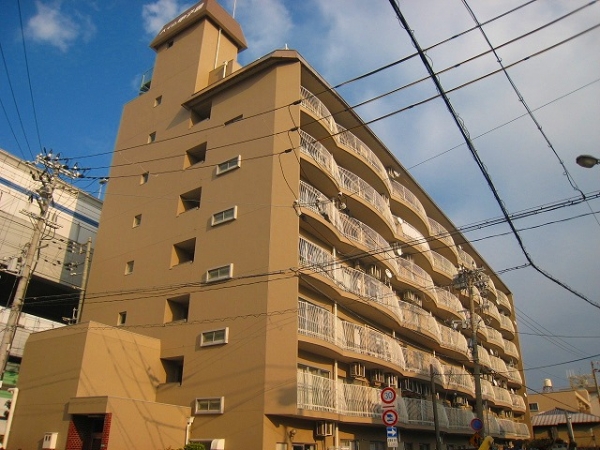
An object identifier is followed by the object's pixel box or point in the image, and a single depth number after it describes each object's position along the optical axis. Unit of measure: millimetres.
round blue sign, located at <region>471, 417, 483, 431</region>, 19609
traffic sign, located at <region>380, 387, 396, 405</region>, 12109
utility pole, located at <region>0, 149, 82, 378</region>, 15344
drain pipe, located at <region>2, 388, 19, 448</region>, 18281
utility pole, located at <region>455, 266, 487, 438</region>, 22078
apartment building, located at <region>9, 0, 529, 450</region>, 16984
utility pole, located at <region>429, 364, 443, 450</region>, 20406
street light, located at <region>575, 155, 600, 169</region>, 10156
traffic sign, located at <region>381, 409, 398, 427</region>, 11656
